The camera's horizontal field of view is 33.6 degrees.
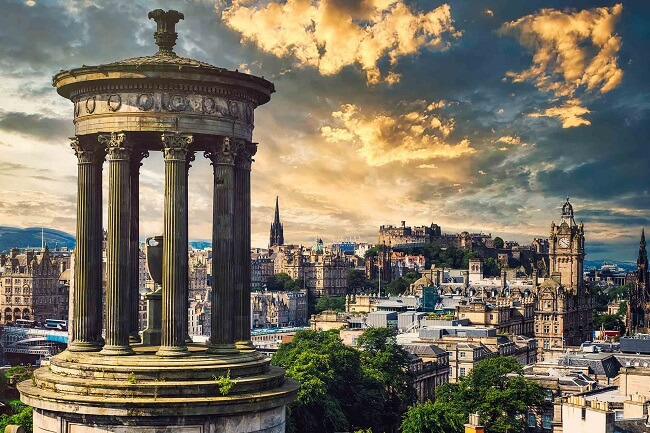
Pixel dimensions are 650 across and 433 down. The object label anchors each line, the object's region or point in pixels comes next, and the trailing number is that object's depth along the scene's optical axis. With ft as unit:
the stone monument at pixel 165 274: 65.00
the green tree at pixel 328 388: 235.20
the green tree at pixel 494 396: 270.87
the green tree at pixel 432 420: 250.16
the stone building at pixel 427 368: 369.30
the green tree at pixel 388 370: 298.15
